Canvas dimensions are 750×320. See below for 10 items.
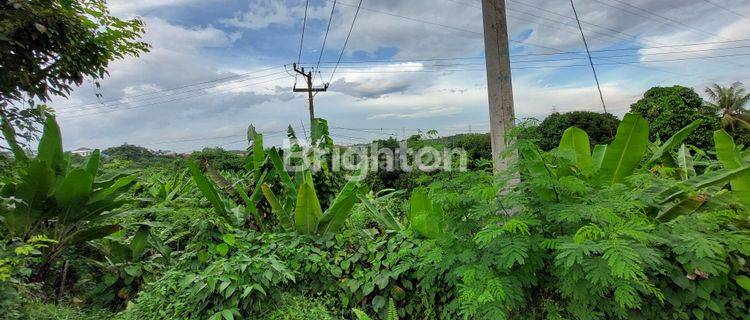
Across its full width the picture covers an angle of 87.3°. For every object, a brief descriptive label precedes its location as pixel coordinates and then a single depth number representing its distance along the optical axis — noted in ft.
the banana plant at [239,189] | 11.87
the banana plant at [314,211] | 10.62
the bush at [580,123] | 63.93
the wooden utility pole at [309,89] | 70.59
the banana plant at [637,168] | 6.96
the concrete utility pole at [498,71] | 8.61
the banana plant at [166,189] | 16.12
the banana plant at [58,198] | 9.47
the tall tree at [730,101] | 82.07
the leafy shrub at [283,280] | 8.52
